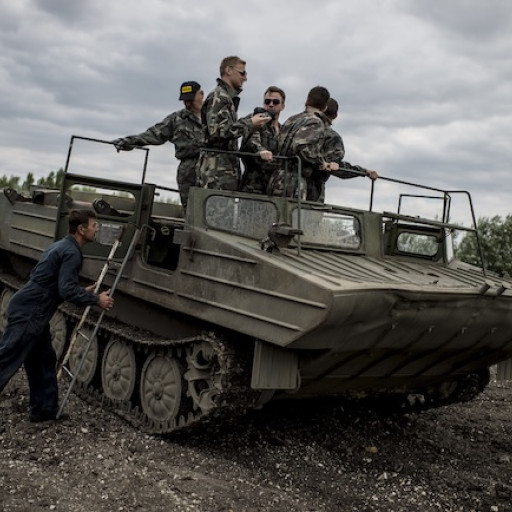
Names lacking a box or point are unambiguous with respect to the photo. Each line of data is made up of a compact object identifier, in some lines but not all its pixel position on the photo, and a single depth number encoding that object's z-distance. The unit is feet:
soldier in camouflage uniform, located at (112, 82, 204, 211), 25.34
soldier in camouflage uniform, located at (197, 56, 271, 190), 21.21
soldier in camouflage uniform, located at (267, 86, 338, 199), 21.43
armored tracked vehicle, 16.75
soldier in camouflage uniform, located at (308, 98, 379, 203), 22.81
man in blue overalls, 19.17
